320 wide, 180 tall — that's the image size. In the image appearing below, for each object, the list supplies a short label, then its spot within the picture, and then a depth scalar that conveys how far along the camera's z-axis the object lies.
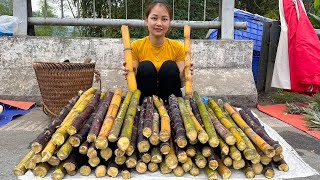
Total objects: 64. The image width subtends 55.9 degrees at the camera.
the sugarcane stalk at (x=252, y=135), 1.77
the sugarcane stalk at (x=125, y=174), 1.75
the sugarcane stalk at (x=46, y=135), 1.73
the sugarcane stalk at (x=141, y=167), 1.78
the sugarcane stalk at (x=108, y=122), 1.67
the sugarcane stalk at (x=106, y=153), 1.71
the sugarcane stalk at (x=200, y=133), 1.73
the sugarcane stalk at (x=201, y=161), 1.76
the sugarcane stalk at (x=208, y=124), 1.75
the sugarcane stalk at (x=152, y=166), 1.79
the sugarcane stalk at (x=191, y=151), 1.75
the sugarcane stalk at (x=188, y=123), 1.73
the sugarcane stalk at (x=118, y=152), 1.70
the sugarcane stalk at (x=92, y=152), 1.68
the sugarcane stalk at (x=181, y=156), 1.73
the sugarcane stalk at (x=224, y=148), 1.74
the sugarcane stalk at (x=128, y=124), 1.67
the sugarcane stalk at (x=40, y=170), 1.72
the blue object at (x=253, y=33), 5.38
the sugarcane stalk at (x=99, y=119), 1.71
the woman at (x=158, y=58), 2.70
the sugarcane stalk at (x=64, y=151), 1.67
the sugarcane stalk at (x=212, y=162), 1.75
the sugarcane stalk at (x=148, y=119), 1.74
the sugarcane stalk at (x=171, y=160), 1.75
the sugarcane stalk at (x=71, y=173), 1.75
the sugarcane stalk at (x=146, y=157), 1.75
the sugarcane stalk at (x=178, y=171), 1.79
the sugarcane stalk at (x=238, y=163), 1.78
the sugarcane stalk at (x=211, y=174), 1.76
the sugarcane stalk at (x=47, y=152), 1.67
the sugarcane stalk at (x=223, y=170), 1.77
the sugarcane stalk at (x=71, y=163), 1.71
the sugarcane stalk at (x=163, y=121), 1.73
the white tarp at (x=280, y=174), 1.77
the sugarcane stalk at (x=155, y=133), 1.73
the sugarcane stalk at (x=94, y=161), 1.73
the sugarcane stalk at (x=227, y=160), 1.78
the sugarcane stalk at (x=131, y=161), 1.75
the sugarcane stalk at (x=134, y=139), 1.71
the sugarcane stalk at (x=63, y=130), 1.71
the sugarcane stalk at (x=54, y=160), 1.71
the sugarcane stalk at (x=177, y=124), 1.73
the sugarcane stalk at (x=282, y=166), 1.90
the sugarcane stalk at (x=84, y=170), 1.76
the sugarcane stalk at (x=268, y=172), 1.81
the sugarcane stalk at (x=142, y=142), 1.72
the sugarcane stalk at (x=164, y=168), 1.80
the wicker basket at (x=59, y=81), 3.10
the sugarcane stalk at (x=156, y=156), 1.74
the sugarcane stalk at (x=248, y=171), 1.80
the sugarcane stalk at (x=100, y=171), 1.74
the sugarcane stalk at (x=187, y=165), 1.78
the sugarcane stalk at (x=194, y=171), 1.80
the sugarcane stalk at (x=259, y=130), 1.80
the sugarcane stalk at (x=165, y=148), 1.72
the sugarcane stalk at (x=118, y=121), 1.69
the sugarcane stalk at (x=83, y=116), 1.74
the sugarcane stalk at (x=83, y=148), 1.69
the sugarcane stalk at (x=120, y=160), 1.73
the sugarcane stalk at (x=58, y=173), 1.69
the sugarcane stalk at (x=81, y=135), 1.72
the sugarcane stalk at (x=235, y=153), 1.74
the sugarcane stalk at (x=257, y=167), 1.81
